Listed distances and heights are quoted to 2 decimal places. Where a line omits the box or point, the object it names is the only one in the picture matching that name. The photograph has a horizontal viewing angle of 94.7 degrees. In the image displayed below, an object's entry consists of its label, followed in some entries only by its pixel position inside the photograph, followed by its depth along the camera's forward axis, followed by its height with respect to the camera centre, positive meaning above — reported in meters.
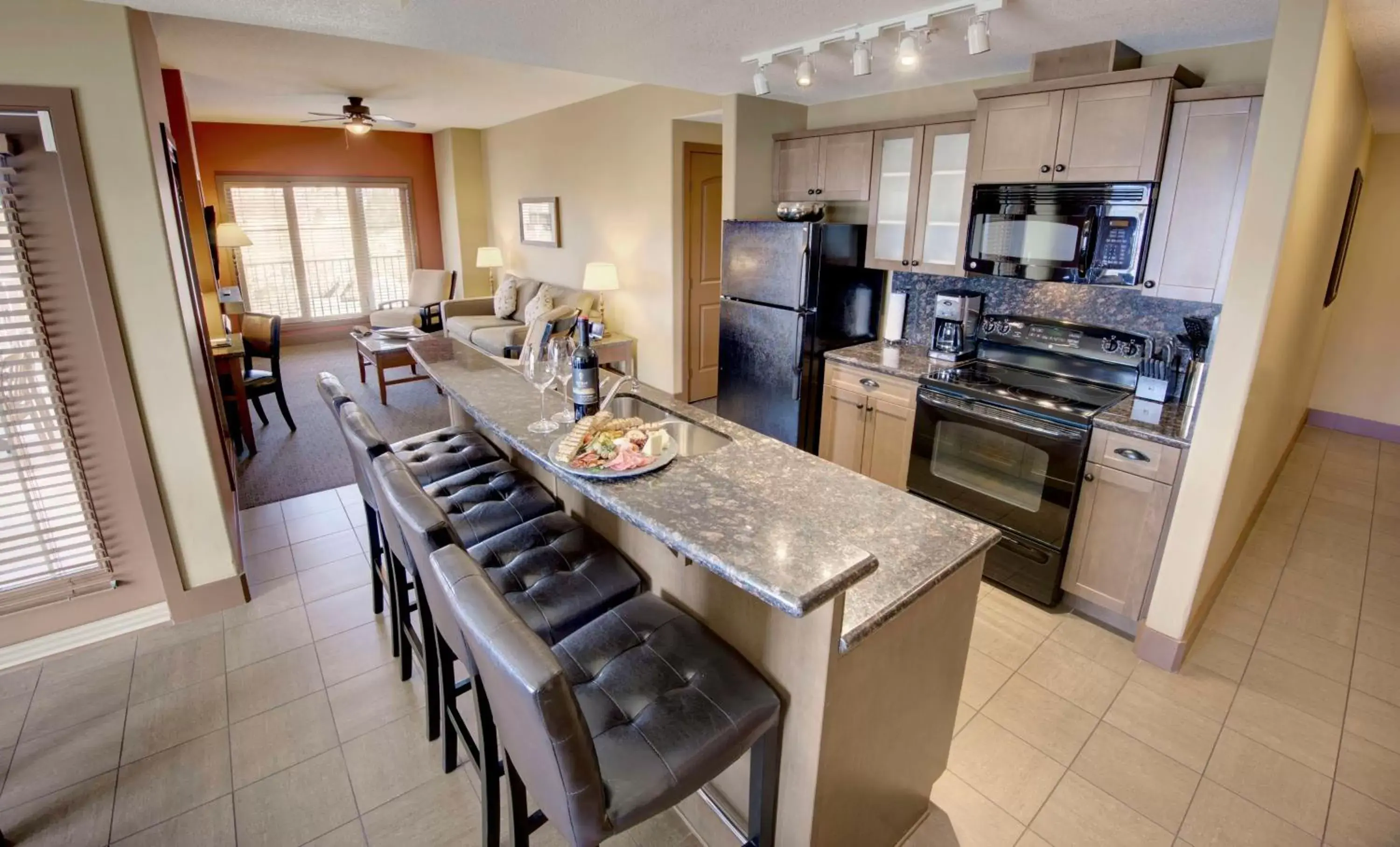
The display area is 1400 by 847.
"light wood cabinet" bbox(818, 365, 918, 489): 3.24 -0.86
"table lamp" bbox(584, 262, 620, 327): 5.55 -0.20
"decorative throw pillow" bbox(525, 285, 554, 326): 6.16 -0.50
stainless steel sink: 1.95 -0.54
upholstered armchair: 7.19 -0.62
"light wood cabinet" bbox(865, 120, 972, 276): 3.18 +0.29
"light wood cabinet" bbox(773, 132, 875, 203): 3.57 +0.50
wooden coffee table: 5.41 -0.85
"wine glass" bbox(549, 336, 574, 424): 2.03 -0.34
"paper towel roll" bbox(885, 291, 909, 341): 3.78 -0.35
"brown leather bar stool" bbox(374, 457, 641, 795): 1.47 -0.85
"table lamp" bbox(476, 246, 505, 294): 7.84 -0.07
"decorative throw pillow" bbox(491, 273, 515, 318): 6.87 -0.49
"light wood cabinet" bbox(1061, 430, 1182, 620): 2.41 -0.99
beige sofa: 6.02 -0.70
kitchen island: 1.23 -0.74
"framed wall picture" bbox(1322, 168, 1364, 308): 3.91 +0.13
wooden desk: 4.08 -0.78
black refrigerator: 3.61 -0.32
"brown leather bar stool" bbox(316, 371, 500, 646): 2.29 -0.76
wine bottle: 1.96 -0.37
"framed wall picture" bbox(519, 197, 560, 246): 6.70 +0.32
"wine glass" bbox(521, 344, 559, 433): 2.00 -0.36
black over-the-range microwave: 2.58 +0.11
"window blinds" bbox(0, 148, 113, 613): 2.18 -0.78
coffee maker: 3.32 -0.34
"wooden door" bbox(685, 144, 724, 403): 5.20 -0.12
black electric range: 2.65 -0.73
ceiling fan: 5.45 +1.10
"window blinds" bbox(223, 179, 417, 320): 7.73 +0.05
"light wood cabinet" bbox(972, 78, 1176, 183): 2.47 +0.49
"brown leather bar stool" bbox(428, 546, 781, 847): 1.04 -0.90
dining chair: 4.69 -0.72
